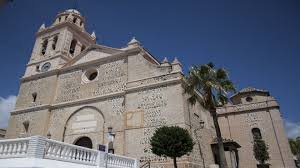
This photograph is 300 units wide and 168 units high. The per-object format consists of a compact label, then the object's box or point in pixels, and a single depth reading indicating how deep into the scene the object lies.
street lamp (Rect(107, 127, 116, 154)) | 17.47
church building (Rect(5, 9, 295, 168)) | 16.97
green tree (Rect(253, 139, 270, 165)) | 20.96
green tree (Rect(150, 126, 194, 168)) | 12.58
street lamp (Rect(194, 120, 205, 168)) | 17.33
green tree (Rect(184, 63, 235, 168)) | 14.92
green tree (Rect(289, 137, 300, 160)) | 39.59
